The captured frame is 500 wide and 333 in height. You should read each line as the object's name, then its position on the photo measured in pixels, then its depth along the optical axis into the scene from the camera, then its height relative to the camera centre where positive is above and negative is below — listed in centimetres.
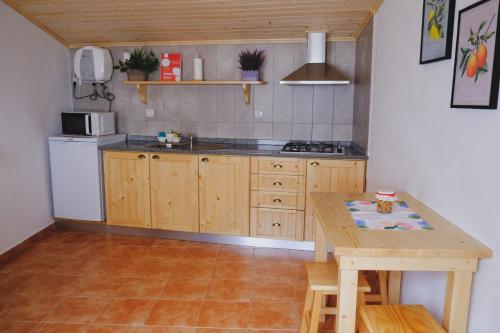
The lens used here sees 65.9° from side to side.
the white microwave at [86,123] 372 -11
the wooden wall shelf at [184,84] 367 +29
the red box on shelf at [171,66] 391 +47
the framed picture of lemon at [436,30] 164 +38
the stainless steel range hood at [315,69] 331 +40
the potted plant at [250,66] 364 +45
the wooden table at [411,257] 134 -50
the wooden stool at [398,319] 135 -74
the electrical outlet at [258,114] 392 -1
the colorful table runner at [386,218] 157 -45
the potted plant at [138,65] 384 +47
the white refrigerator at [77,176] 365 -61
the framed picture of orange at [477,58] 131 +21
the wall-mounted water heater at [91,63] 390 +49
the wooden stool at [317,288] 179 -80
